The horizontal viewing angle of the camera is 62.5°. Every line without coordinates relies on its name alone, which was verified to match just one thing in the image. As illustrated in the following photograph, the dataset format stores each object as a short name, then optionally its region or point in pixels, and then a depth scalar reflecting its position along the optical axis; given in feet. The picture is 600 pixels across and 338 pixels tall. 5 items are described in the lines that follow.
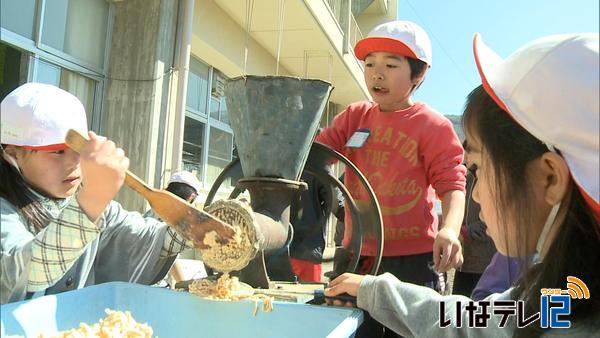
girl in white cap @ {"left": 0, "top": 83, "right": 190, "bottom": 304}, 3.47
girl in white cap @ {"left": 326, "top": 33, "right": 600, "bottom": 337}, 2.67
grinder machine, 4.75
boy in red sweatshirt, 5.78
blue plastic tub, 3.78
